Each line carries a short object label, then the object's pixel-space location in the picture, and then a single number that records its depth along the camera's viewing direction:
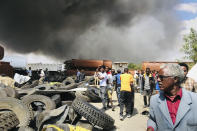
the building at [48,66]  40.56
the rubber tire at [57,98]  8.91
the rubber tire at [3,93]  8.05
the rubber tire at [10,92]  8.42
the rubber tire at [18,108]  6.32
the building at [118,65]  34.74
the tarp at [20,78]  13.10
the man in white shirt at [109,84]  9.97
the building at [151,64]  29.08
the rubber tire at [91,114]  6.15
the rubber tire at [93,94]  11.75
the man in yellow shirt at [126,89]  8.30
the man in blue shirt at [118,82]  10.13
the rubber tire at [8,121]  4.96
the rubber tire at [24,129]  5.30
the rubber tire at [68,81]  18.84
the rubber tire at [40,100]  7.96
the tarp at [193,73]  3.80
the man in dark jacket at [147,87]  10.19
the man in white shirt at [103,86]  9.32
